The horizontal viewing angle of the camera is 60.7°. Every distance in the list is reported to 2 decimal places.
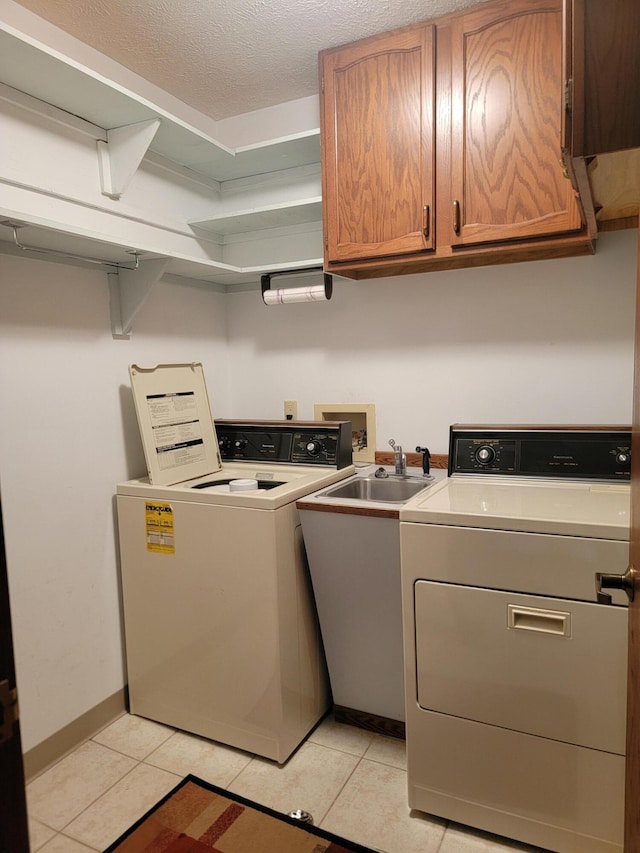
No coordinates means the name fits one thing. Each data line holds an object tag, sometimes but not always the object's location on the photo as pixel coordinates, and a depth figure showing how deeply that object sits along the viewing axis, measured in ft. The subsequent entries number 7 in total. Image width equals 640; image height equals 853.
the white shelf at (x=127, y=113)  5.11
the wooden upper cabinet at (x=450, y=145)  5.63
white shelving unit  5.36
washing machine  6.01
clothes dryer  4.48
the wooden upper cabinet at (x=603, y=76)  2.41
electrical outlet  8.66
